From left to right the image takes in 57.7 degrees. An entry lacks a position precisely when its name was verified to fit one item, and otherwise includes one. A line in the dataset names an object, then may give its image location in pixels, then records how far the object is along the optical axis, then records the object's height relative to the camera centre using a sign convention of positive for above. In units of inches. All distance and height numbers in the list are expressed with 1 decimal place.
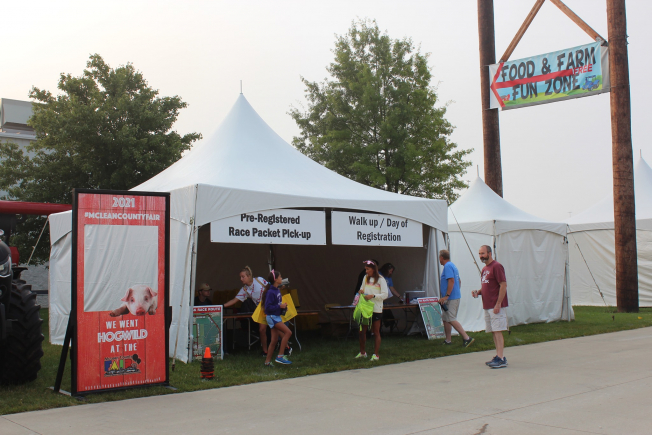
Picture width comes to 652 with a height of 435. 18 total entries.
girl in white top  345.7 -13.2
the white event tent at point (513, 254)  515.5 +13.9
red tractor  256.4 -28.0
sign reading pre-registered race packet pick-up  346.9 +26.7
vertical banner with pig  246.4 -7.5
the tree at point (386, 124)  966.4 +247.8
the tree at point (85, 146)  748.6 +164.5
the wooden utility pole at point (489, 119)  655.8 +166.7
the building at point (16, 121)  1140.5 +320.4
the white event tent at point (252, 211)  339.6 +35.9
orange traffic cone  286.7 -46.7
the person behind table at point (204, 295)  422.3 -16.8
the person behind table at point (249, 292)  386.9 -13.6
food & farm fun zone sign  601.9 +199.6
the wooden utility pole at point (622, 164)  617.9 +110.8
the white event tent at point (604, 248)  726.5 +27.2
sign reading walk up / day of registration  398.3 +28.4
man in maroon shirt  312.3 -16.2
